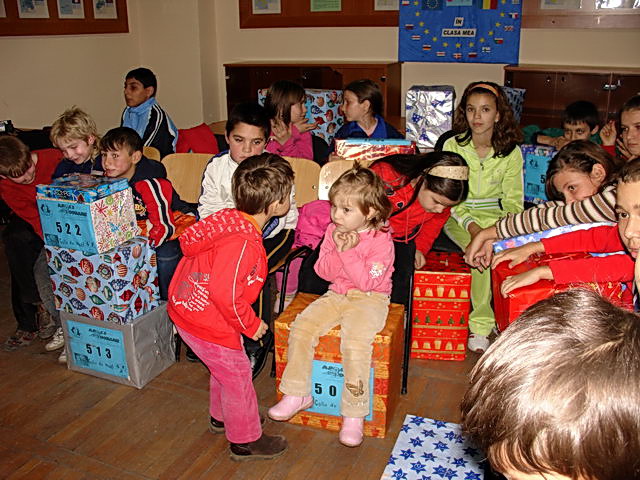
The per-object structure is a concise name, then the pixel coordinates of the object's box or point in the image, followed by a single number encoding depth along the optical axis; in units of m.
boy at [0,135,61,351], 3.01
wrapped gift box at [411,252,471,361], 2.85
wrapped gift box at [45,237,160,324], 2.64
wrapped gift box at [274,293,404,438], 2.34
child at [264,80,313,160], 3.84
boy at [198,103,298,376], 3.10
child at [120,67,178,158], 4.15
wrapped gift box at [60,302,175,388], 2.77
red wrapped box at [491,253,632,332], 2.20
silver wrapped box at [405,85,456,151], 4.23
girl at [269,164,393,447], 2.31
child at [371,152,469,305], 2.68
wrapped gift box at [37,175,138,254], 2.53
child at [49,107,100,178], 3.13
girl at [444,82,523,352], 3.20
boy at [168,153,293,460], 2.12
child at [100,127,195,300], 2.90
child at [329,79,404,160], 4.02
